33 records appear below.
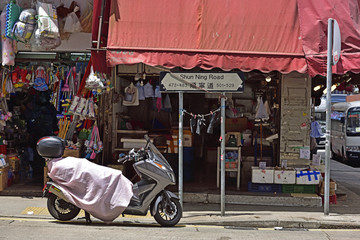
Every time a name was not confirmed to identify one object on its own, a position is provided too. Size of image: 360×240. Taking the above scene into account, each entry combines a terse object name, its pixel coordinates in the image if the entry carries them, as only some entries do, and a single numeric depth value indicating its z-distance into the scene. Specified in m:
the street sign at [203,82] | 7.67
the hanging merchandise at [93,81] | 8.45
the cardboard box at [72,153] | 9.23
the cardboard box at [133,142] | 10.10
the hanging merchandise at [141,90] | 10.42
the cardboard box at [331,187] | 9.20
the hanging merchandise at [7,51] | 9.00
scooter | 6.90
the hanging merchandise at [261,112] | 10.30
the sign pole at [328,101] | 7.65
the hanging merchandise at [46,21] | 8.43
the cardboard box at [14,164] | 9.98
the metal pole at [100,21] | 8.27
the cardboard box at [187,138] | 10.45
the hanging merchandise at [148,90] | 10.42
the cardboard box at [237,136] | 10.12
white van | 17.11
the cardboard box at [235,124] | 11.13
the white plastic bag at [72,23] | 9.05
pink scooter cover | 6.64
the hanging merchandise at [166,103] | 11.09
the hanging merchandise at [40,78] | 9.46
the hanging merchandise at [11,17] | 8.62
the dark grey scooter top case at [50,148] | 6.82
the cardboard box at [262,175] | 9.25
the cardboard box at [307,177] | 9.18
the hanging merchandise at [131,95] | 10.45
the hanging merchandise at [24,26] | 8.48
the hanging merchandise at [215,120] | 8.56
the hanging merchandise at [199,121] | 8.06
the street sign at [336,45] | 7.69
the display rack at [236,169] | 9.73
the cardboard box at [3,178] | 9.23
